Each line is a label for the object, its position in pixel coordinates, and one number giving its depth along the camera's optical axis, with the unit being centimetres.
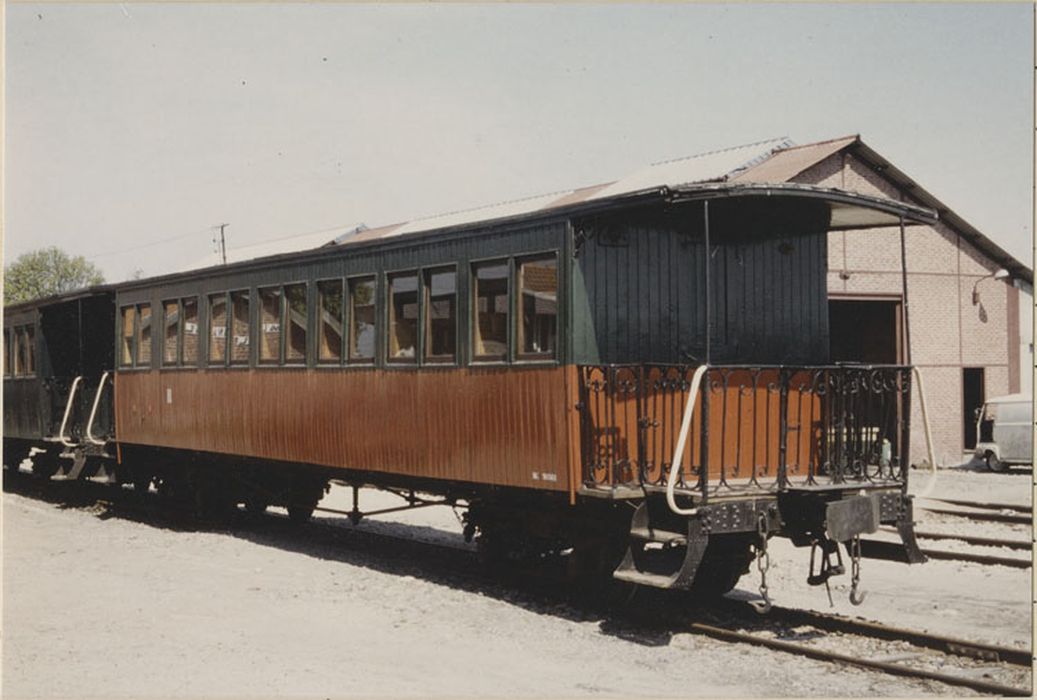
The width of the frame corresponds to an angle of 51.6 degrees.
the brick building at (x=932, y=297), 2569
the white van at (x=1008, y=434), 2464
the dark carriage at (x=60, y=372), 1728
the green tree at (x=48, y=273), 7000
